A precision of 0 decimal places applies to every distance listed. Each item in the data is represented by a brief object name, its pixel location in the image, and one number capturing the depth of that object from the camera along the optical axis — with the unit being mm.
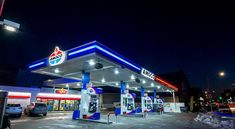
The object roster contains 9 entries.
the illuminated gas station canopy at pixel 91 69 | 12288
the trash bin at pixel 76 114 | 15125
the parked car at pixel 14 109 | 16616
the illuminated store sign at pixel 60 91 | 28977
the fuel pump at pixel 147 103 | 28698
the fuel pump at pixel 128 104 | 22494
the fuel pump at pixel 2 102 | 4312
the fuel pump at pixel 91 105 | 15117
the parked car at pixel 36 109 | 18891
